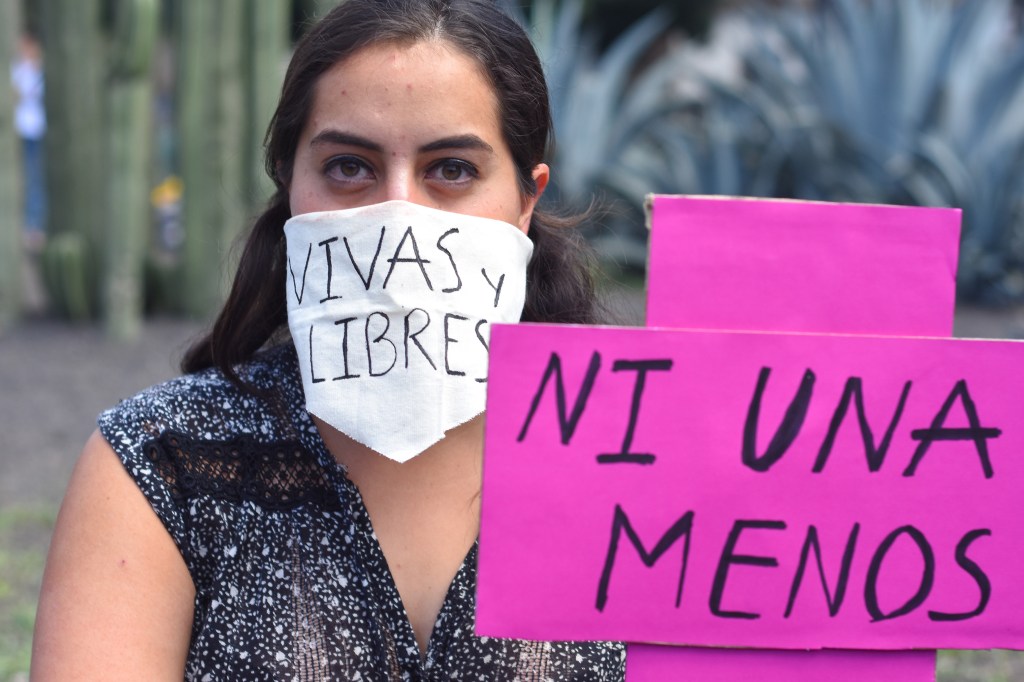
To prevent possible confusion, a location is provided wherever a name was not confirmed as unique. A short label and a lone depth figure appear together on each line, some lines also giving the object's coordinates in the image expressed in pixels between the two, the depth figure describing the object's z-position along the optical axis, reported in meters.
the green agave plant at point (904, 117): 7.36
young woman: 1.66
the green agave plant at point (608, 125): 8.25
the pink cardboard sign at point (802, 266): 1.34
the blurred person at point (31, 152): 10.03
